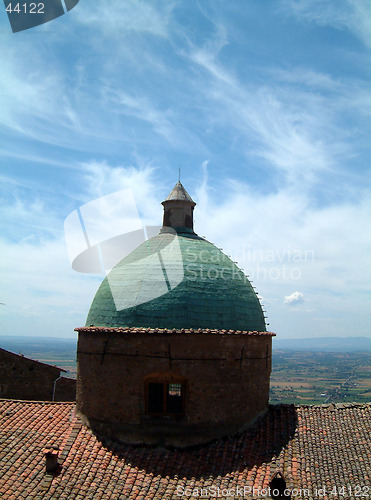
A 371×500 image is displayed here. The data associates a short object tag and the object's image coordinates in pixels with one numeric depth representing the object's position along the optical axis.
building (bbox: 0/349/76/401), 20.00
